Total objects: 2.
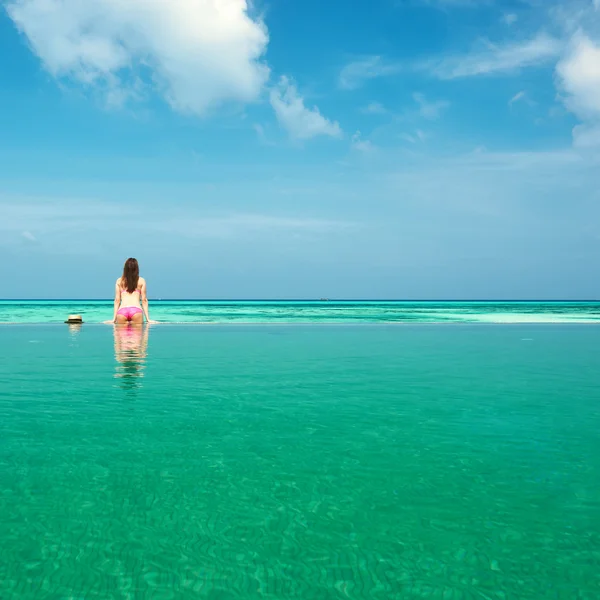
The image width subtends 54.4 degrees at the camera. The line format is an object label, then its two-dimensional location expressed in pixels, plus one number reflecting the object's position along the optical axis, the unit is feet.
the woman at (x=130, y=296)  54.34
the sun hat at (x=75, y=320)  75.66
